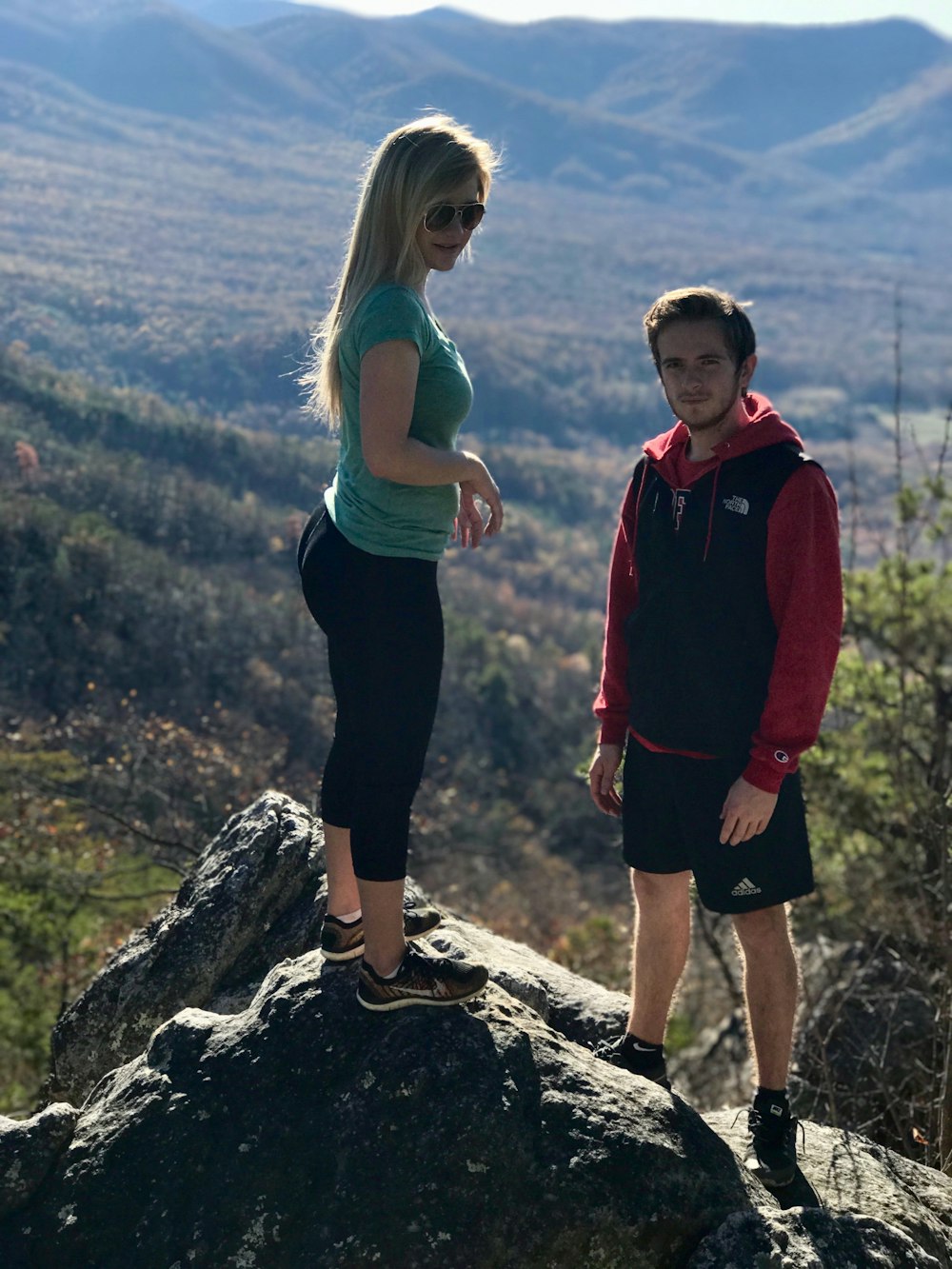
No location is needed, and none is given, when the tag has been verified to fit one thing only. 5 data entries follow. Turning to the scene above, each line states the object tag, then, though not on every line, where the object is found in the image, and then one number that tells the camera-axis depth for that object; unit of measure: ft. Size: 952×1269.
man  9.24
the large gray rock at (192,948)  11.83
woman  8.79
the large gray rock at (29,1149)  8.76
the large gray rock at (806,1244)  8.24
